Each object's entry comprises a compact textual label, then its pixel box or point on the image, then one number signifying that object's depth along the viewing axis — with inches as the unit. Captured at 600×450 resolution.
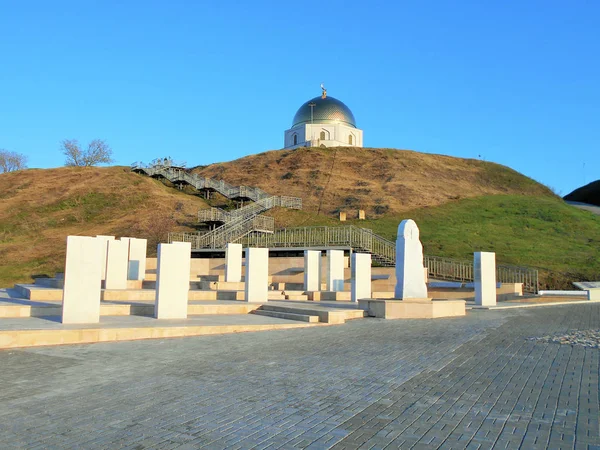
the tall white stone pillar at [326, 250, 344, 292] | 791.7
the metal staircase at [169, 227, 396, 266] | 1148.5
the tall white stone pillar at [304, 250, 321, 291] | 809.5
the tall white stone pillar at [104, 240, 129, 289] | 743.7
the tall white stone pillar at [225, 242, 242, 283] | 820.0
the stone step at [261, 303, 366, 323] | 511.2
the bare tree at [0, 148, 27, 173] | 2732.5
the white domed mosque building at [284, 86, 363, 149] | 2591.0
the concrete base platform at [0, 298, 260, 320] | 459.7
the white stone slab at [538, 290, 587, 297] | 871.1
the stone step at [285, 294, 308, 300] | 754.8
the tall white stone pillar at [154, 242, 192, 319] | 461.1
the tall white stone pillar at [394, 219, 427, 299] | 598.9
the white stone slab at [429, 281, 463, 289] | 897.5
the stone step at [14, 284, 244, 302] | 609.6
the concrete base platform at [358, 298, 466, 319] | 568.4
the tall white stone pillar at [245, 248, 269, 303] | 625.3
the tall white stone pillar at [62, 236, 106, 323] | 407.2
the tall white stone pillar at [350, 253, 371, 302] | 694.5
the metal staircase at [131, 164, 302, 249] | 1371.8
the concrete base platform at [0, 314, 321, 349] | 348.5
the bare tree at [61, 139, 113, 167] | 2581.2
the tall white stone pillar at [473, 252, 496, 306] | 719.1
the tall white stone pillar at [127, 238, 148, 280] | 882.8
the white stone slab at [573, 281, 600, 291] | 910.3
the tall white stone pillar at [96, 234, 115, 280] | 784.5
